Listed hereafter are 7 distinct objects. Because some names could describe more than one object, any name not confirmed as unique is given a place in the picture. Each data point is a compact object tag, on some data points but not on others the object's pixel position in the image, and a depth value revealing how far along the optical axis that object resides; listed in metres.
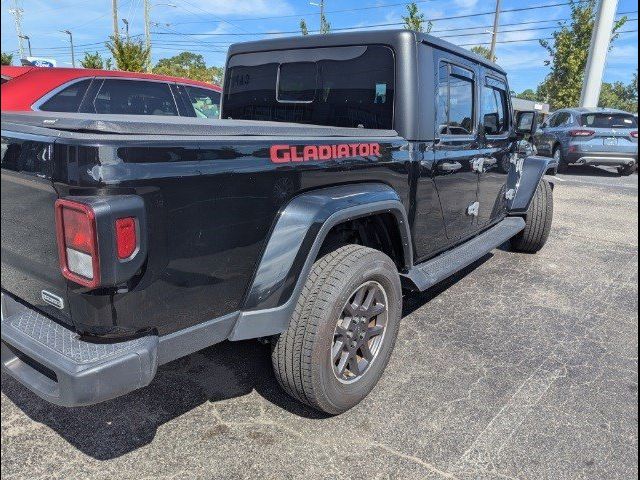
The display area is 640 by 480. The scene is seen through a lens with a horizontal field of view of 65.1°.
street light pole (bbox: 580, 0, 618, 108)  13.33
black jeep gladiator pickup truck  1.62
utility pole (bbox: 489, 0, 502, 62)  28.28
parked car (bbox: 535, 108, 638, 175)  11.84
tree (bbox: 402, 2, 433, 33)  15.98
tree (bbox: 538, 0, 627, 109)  20.09
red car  5.31
